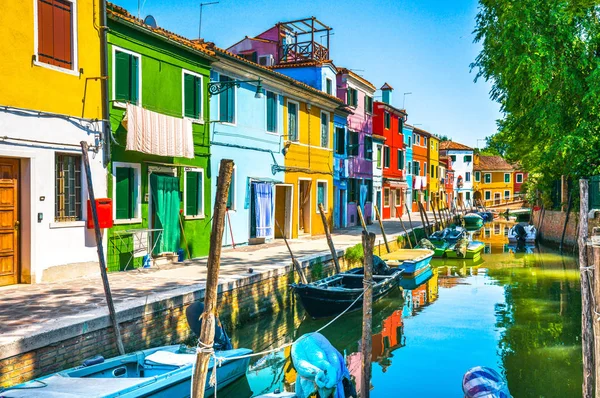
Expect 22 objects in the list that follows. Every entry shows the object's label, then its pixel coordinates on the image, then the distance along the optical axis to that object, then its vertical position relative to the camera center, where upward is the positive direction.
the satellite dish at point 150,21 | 14.43 +4.81
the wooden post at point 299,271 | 13.02 -1.69
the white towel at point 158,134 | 12.68 +1.68
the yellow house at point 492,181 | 75.38 +2.65
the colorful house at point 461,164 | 70.12 +4.66
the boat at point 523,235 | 31.11 -2.03
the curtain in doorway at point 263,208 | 19.25 -0.27
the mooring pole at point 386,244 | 20.86 -1.69
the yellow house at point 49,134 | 10.18 +1.35
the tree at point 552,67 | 17.62 +4.44
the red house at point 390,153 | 36.28 +3.31
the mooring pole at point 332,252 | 15.00 -1.44
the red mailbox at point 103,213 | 11.68 -0.26
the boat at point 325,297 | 12.37 -2.23
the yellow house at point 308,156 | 22.23 +1.95
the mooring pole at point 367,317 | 7.83 -1.75
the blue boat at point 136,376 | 6.12 -2.26
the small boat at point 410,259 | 18.14 -2.05
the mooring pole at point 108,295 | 8.09 -1.39
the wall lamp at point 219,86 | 16.25 +3.47
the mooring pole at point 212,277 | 5.04 -0.72
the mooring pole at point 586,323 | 6.27 -1.49
